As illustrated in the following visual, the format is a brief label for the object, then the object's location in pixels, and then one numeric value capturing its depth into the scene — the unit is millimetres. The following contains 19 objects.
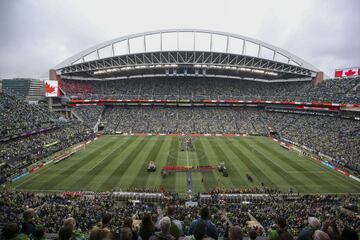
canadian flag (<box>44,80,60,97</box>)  58375
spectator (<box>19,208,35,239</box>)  5094
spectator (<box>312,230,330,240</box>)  3715
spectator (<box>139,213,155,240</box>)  4691
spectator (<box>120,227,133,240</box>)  3783
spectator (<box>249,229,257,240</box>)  5352
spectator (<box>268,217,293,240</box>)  4048
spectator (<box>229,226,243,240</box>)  3943
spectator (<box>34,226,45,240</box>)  4441
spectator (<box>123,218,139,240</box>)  4814
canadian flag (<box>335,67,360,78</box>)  55934
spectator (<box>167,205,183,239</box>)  4949
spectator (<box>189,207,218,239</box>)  5016
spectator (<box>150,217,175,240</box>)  4039
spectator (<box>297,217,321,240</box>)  4804
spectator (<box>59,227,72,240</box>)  4148
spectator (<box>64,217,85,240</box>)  4385
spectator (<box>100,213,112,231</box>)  5445
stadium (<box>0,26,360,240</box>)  19031
